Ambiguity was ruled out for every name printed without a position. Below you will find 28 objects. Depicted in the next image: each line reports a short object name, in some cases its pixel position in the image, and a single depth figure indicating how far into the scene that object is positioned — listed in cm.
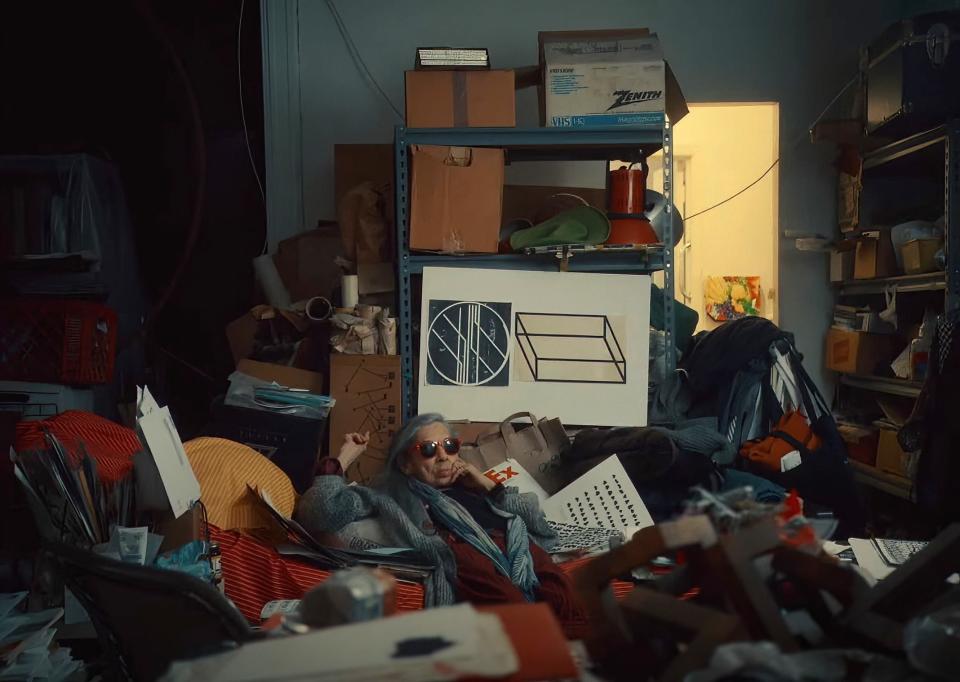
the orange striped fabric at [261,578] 216
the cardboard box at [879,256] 378
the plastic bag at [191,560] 187
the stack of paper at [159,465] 189
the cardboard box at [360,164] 397
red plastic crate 353
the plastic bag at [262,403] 307
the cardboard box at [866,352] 393
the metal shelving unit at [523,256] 331
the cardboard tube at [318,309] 334
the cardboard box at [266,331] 349
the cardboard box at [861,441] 396
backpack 316
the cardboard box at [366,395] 324
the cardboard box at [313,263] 392
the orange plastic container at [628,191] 347
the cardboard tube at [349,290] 338
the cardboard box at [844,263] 415
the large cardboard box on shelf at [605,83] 330
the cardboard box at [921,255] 350
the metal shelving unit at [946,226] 333
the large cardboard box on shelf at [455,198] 329
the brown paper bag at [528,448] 315
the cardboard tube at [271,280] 399
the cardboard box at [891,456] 363
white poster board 335
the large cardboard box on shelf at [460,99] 330
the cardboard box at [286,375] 333
